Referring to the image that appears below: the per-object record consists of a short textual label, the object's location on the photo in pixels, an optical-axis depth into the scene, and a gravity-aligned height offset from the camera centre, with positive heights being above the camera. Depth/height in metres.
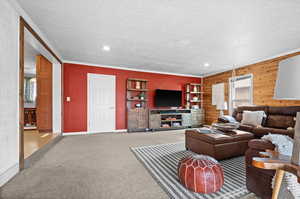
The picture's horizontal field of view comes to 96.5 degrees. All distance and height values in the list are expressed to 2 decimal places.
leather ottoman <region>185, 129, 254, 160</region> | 2.31 -0.82
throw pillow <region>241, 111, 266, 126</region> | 3.46 -0.49
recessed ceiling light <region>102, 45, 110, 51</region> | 3.36 +1.32
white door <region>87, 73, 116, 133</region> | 4.79 -0.16
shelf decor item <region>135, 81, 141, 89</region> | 5.41 +0.56
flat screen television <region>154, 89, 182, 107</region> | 5.62 +0.04
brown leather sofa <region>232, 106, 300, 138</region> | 2.97 -0.53
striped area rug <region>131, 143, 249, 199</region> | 1.46 -1.07
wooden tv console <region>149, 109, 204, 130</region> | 5.29 -0.82
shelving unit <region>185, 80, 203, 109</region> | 6.26 +0.20
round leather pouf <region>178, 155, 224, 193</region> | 1.46 -0.85
